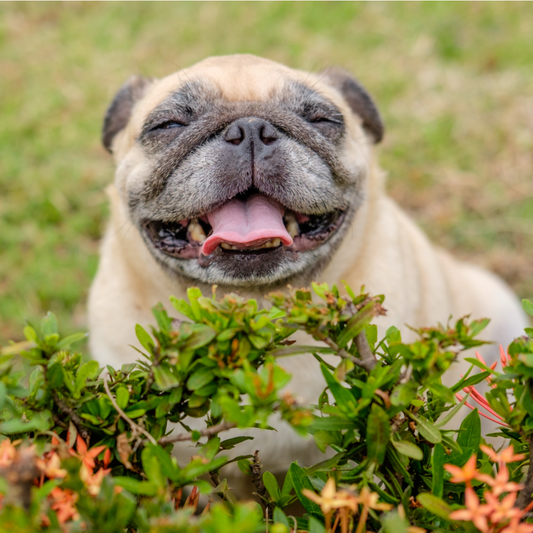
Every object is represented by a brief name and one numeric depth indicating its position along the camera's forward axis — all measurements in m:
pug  0.70
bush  0.52
